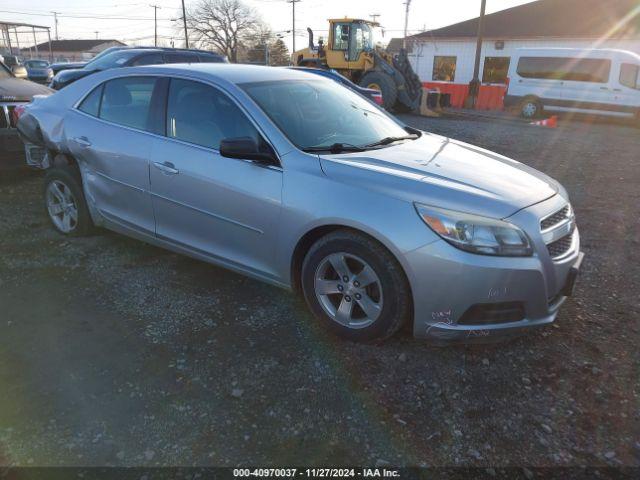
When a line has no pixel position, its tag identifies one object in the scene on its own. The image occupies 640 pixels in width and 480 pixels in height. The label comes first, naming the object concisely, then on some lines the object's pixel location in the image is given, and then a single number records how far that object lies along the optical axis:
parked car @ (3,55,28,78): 8.59
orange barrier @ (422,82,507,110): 22.48
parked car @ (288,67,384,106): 9.48
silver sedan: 2.70
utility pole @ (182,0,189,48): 54.18
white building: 24.67
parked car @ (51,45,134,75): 13.64
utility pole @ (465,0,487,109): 21.78
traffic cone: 16.28
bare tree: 67.56
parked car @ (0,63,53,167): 6.19
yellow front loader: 16.88
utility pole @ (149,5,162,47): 77.21
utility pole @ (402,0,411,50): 59.81
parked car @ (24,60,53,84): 12.89
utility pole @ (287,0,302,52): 66.75
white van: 17.14
